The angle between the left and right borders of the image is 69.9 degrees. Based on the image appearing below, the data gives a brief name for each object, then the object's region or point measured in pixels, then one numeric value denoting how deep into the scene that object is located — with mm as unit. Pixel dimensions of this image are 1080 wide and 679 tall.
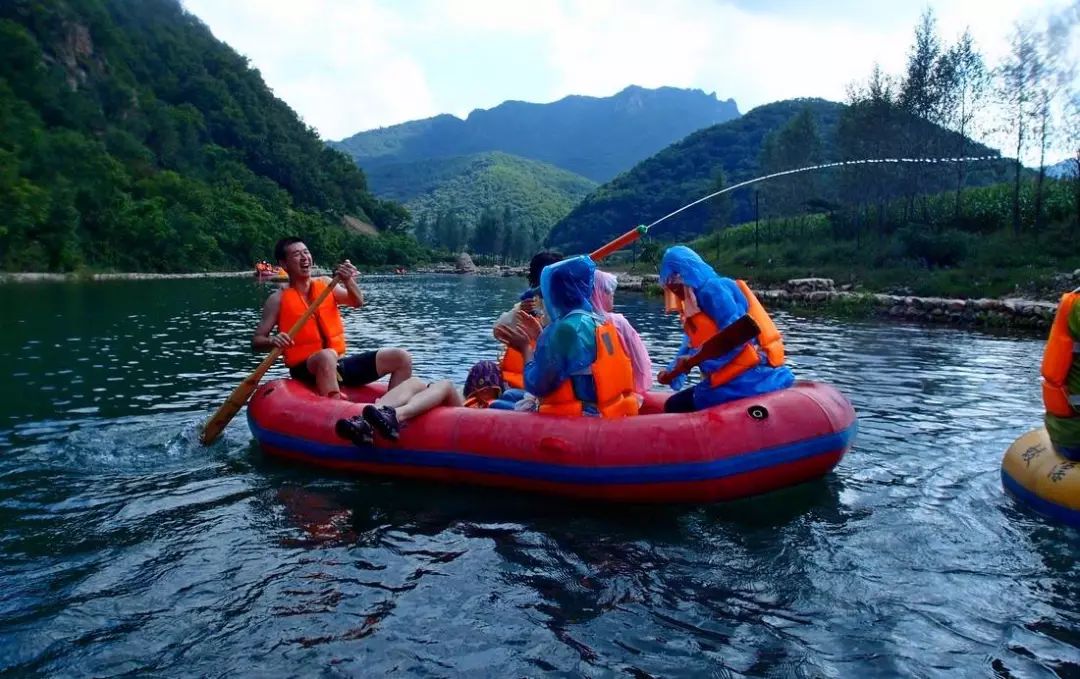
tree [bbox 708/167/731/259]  59547
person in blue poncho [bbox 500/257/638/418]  5062
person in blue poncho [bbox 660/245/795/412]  5246
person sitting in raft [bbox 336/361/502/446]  5656
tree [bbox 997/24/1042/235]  23844
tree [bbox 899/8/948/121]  28406
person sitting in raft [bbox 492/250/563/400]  5980
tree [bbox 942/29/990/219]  27062
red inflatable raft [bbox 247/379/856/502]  4984
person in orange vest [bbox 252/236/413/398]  6785
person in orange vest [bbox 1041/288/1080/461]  4711
